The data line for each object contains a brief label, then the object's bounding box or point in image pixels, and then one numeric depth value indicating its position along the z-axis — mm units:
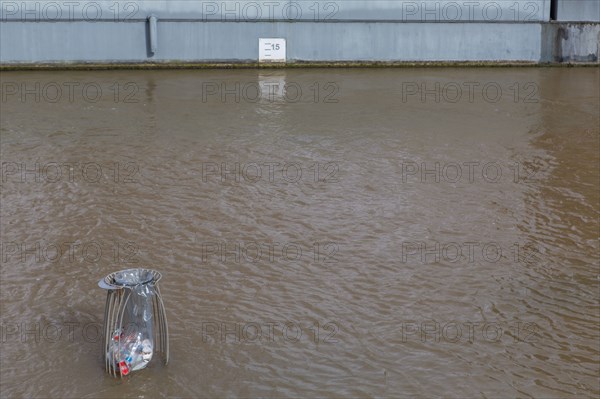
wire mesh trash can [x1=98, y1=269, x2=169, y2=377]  4691
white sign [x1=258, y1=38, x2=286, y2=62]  17812
